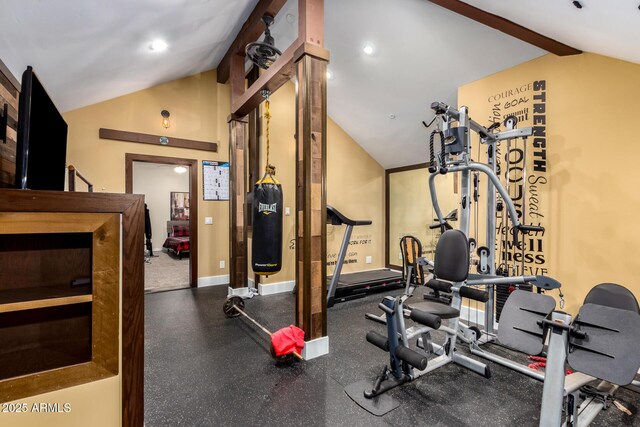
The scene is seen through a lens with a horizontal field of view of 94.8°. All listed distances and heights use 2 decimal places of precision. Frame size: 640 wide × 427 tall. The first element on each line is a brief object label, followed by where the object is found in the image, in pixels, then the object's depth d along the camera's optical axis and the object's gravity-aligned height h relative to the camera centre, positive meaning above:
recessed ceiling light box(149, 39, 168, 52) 3.24 +1.88
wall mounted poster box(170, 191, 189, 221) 9.98 +0.16
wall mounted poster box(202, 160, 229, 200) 5.03 +0.53
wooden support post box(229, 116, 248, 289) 4.38 +0.08
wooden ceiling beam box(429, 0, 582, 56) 2.52 +1.57
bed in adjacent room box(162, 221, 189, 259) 8.05 -0.81
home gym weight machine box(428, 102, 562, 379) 2.36 +0.09
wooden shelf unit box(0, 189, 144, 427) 0.90 -0.32
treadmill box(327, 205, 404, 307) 4.05 -1.14
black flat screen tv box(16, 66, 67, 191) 0.98 +0.30
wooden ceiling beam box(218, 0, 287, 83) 3.22 +2.29
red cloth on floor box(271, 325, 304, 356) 2.36 -1.07
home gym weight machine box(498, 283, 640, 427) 1.20 -0.60
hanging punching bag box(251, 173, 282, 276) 3.00 -0.18
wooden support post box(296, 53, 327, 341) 2.51 +0.15
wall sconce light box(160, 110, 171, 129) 4.71 +1.49
